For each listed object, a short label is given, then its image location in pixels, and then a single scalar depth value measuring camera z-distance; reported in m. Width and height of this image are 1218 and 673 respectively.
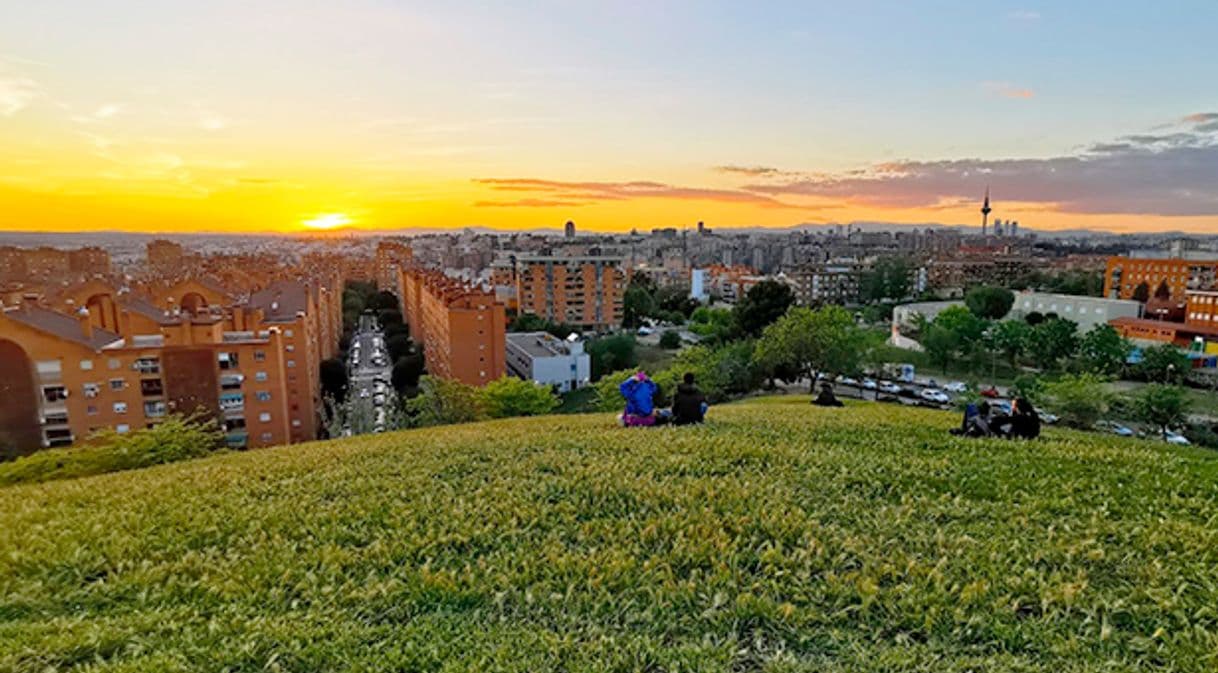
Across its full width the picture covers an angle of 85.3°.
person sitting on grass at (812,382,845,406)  12.95
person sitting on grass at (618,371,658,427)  8.98
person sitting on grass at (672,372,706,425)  8.75
